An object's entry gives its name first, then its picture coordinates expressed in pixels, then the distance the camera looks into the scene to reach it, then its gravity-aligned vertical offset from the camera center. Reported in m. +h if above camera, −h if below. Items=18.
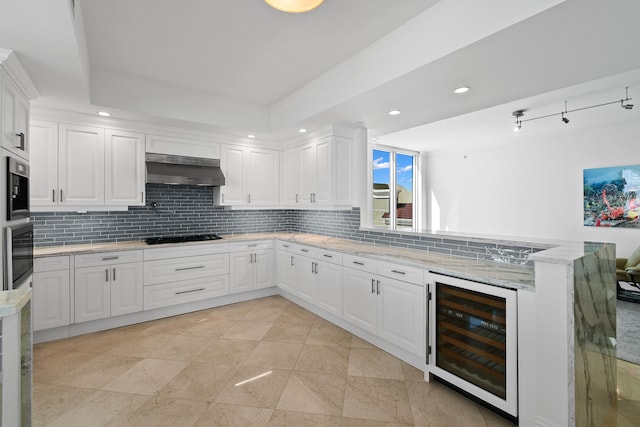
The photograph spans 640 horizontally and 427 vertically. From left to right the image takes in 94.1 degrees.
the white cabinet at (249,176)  4.34 +0.58
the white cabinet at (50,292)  2.93 -0.79
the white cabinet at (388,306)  2.47 -0.86
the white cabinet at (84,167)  3.10 +0.53
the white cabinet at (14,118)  2.01 +0.71
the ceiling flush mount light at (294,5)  1.75 +1.25
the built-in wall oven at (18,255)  1.98 -0.30
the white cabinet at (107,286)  3.17 -0.80
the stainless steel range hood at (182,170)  3.70 +0.57
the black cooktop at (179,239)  3.86 -0.35
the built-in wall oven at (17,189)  2.05 +0.18
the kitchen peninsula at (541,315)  1.60 -0.64
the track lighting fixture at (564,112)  3.52 +1.39
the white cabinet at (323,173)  3.84 +0.55
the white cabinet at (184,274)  3.58 -0.77
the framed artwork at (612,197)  4.62 +0.28
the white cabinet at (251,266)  4.17 -0.76
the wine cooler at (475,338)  1.86 -0.87
